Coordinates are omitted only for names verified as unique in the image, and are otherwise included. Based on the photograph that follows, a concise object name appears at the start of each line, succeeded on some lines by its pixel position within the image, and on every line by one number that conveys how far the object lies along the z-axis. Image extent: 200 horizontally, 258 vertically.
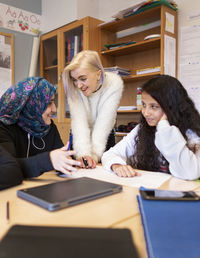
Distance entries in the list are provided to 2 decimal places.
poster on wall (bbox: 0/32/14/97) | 3.08
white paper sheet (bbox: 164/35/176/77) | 2.25
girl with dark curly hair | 1.13
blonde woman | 1.63
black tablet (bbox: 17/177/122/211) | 0.65
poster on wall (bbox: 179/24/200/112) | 2.28
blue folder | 0.44
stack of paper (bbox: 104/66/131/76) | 2.54
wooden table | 0.55
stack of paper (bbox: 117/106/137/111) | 2.51
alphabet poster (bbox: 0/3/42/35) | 3.07
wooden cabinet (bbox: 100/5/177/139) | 2.26
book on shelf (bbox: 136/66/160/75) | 2.30
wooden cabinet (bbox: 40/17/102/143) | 2.78
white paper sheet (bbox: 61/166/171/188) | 0.93
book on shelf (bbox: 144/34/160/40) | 2.26
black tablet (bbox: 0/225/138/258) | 0.42
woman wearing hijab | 1.22
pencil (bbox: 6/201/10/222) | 0.59
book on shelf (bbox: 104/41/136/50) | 2.47
